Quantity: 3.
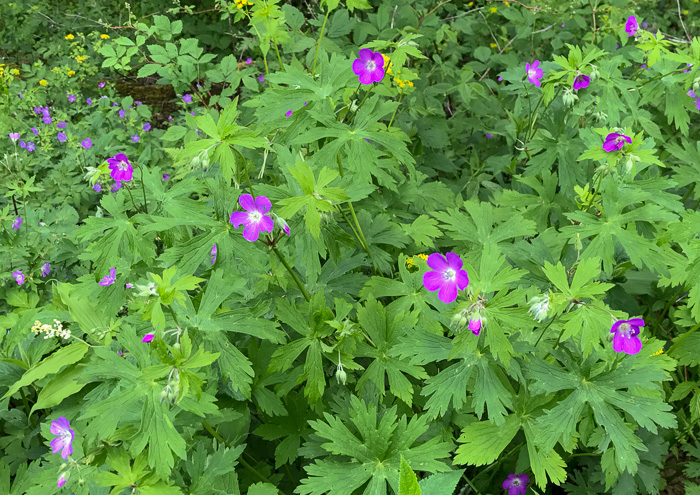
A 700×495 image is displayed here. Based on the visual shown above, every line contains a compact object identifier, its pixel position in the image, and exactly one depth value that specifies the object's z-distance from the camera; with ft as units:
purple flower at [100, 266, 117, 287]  1.94
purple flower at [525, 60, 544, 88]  2.80
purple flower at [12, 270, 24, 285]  2.60
